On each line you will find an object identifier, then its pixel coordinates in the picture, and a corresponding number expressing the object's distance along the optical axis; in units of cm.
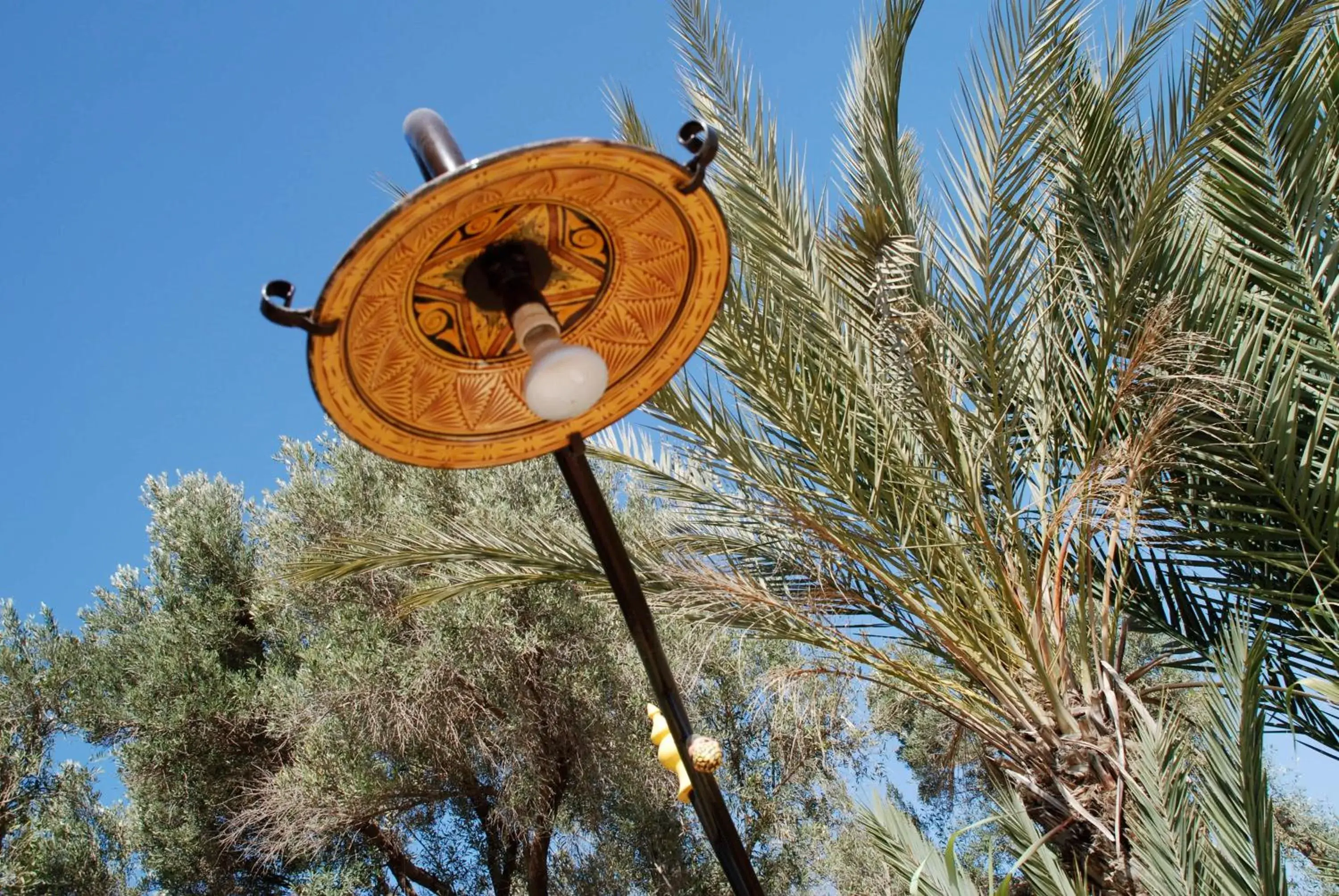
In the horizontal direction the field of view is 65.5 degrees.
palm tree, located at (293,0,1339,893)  374
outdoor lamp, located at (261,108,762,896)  180
